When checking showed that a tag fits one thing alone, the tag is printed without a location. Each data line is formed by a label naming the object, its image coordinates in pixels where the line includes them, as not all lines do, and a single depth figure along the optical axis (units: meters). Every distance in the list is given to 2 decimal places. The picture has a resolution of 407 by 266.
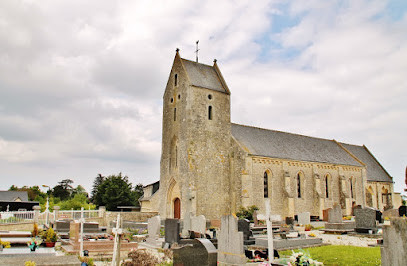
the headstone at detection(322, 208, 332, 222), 29.98
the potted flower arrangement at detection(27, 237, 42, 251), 11.67
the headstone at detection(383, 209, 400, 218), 26.93
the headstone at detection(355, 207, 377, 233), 19.41
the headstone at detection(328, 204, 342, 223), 21.48
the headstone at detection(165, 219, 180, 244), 15.37
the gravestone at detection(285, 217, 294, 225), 24.67
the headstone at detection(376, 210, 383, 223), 22.48
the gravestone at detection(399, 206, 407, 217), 22.24
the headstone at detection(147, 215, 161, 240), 17.02
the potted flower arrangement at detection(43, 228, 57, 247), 13.78
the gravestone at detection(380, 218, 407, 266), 7.05
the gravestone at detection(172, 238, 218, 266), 8.63
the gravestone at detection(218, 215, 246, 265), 10.20
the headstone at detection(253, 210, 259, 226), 22.14
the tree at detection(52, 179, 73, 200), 88.56
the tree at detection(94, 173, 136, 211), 47.47
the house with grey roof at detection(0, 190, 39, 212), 47.56
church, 28.12
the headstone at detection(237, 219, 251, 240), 15.15
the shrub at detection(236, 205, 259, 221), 26.61
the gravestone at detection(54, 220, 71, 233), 20.39
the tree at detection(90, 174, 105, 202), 82.86
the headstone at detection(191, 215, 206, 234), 18.29
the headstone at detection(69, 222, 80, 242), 14.10
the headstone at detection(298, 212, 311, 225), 25.81
